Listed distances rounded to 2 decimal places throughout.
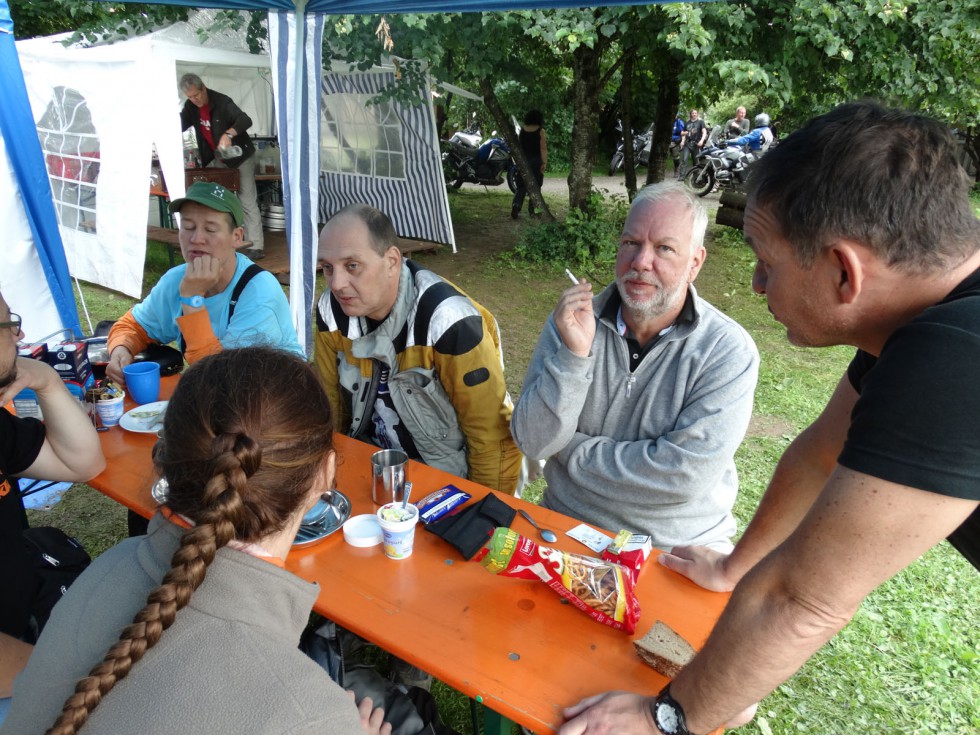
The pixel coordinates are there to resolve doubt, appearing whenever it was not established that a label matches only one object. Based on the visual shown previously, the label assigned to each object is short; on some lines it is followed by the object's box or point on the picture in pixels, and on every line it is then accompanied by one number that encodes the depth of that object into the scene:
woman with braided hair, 0.91
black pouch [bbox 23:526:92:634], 1.85
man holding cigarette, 2.02
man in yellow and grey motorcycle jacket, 2.40
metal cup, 1.86
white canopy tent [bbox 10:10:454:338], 5.95
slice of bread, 1.26
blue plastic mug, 2.47
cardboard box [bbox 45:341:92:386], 2.36
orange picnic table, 1.26
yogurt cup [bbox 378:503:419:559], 1.59
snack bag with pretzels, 1.39
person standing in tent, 7.21
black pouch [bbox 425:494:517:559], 1.64
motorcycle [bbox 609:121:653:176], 17.88
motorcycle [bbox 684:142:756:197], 13.65
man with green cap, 2.85
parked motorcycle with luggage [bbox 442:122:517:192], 13.49
